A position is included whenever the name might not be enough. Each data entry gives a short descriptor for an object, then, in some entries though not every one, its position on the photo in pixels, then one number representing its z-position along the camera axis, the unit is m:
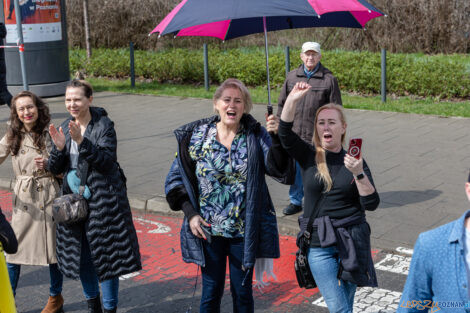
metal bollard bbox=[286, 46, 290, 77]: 15.07
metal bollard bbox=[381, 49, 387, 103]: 13.62
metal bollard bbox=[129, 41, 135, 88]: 17.45
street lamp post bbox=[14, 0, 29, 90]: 9.27
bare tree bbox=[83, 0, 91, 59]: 20.83
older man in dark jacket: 7.31
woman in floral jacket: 4.27
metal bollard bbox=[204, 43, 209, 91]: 16.42
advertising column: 15.80
